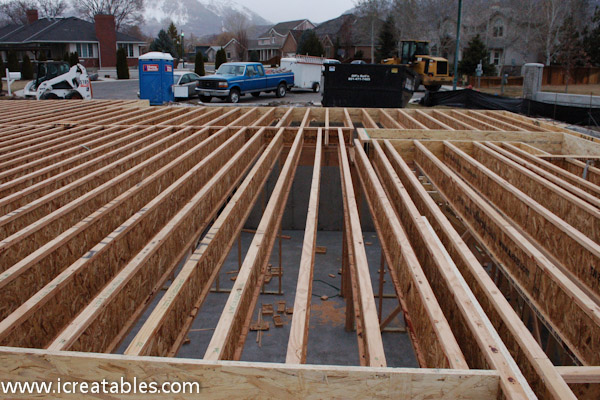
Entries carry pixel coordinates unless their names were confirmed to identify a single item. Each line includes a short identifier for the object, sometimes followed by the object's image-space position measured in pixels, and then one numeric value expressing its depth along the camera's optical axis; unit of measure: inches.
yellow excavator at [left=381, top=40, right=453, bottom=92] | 1200.2
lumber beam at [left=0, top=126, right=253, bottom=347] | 114.8
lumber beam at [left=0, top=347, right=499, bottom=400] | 90.7
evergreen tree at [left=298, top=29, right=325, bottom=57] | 2082.9
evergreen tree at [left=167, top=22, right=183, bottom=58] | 2752.5
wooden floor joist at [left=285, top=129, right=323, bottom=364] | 107.1
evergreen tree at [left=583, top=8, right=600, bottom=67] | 1537.9
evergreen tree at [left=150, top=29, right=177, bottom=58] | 2348.7
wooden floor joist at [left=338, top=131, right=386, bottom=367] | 109.2
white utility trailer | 1175.0
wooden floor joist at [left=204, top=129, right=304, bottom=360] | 111.0
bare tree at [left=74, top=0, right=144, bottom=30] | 2721.5
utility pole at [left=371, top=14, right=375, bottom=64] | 2150.5
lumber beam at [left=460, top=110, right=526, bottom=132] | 354.3
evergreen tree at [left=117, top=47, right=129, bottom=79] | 1567.4
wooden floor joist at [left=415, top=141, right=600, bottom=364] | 119.0
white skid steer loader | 803.4
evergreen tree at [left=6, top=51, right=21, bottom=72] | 1485.0
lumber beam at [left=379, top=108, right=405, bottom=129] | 373.9
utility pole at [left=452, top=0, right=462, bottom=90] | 928.6
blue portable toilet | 672.4
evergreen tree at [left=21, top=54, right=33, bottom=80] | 1437.0
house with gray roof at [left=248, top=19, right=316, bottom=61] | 2851.1
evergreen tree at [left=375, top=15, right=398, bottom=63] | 2016.5
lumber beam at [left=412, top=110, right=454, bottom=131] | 361.7
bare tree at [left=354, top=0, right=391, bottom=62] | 2209.4
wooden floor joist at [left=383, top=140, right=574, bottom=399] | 95.5
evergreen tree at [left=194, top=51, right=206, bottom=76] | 1463.5
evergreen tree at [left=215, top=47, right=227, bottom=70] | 1625.2
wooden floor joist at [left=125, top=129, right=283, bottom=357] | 116.1
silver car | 975.0
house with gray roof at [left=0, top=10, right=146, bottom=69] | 1779.0
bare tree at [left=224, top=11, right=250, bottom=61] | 2869.3
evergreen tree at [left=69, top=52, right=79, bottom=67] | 1481.3
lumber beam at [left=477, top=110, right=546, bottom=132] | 358.6
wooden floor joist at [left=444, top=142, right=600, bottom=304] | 148.9
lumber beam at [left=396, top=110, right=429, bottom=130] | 371.4
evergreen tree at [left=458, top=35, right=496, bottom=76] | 1546.5
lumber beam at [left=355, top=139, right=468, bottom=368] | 106.7
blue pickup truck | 900.6
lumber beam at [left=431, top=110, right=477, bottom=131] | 364.3
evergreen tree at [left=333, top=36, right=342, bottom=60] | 2423.7
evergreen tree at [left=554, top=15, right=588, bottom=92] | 1475.1
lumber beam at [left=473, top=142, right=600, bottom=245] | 173.2
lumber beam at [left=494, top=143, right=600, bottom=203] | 198.2
